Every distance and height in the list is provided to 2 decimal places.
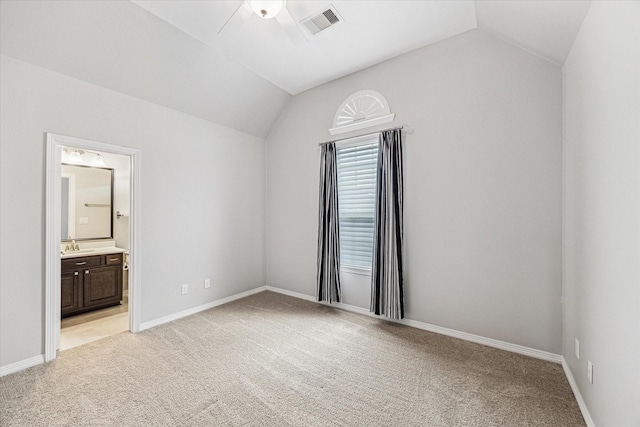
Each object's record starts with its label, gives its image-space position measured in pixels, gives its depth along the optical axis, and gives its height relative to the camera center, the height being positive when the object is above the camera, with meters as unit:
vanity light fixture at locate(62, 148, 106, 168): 3.84 +0.82
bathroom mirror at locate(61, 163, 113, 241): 3.89 +0.17
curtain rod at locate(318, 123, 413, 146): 3.11 +1.00
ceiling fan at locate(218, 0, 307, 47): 1.88 +1.50
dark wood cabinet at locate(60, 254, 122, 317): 3.42 -0.92
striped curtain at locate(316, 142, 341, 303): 3.69 -0.25
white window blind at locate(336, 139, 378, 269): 3.52 +0.20
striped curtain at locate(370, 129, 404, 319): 3.09 -0.21
